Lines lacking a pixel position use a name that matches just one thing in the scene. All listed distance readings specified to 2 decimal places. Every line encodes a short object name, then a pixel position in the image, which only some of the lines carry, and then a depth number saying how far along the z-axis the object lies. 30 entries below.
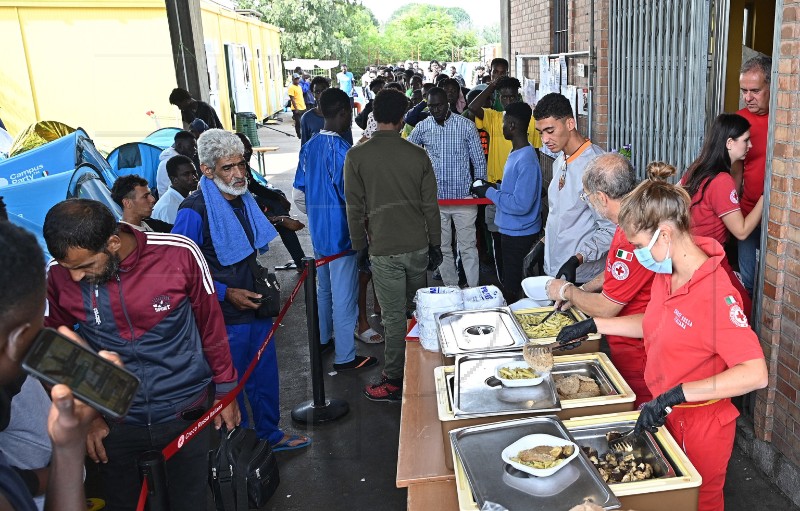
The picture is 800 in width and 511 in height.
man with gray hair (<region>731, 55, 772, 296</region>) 3.91
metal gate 4.46
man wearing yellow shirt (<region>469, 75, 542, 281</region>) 7.24
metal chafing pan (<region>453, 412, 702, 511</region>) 1.97
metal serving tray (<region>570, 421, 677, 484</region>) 2.11
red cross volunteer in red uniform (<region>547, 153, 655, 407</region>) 2.90
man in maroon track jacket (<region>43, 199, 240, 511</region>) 2.56
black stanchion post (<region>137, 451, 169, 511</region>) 2.47
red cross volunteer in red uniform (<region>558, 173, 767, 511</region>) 2.15
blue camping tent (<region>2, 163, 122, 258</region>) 4.83
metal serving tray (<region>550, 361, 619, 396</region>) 2.80
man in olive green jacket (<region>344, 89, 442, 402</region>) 4.50
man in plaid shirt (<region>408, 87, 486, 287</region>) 6.15
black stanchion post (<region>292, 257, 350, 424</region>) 4.45
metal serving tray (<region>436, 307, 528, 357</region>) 3.07
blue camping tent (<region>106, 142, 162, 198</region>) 6.84
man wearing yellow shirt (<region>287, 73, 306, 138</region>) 20.11
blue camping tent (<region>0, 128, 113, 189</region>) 5.79
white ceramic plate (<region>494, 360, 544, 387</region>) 2.66
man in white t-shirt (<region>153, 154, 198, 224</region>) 4.99
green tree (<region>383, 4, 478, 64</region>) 44.84
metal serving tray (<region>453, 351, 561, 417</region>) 2.49
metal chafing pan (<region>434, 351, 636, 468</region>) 2.45
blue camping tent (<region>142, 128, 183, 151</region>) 7.68
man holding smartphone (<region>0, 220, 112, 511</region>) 1.26
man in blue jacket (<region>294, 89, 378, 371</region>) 4.96
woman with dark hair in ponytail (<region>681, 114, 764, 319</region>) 3.59
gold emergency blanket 6.97
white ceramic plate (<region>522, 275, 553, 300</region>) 3.64
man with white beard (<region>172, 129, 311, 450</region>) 3.59
